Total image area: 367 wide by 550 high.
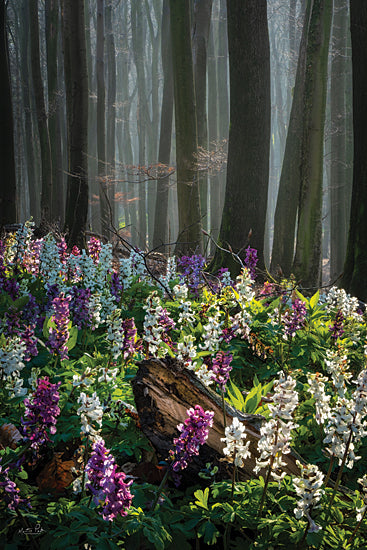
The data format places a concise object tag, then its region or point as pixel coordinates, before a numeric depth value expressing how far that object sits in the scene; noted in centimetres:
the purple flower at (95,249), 616
